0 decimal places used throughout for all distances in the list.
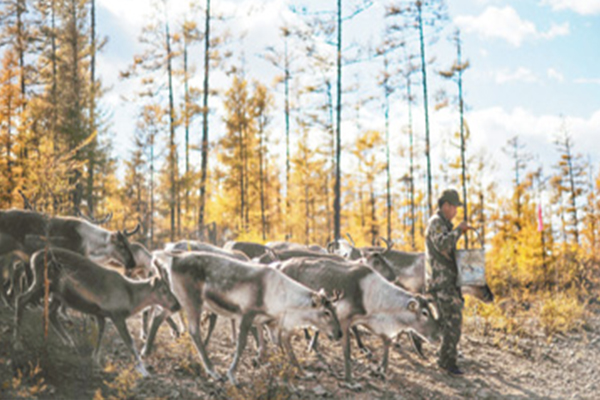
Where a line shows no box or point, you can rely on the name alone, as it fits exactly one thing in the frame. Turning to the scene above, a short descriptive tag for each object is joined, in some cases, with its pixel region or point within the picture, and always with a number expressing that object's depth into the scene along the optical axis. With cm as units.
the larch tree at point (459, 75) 2708
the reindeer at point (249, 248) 1235
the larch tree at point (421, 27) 2488
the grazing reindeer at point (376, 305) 803
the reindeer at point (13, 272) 859
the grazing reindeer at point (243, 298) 708
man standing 870
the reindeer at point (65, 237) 854
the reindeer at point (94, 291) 717
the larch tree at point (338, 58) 2012
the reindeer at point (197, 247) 995
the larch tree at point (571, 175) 4197
